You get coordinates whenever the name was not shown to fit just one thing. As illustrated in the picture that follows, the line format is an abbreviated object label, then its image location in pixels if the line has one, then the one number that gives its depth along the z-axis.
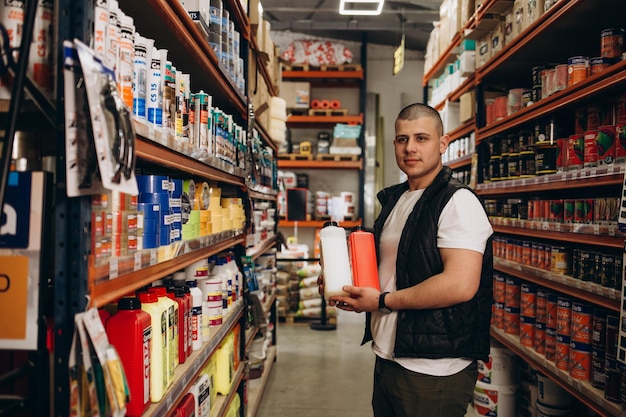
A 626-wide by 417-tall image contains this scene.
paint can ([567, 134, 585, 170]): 2.68
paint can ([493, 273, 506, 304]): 3.77
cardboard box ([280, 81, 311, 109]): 8.43
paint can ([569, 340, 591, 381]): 2.59
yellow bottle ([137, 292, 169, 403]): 1.68
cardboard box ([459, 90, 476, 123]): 4.45
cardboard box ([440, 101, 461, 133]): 5.23
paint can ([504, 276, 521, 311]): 3.64
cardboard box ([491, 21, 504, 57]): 3.78
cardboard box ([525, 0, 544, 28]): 3.03
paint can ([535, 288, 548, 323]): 3.16
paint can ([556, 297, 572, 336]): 2.80
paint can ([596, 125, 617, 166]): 2.41
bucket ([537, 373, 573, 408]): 3.15
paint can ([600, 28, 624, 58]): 2.51
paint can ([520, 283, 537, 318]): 3.33
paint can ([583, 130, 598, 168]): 2.55
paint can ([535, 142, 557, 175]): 3.10
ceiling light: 5.70
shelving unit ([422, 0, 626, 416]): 2.43
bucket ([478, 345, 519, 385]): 3.65
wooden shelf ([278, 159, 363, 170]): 8.30
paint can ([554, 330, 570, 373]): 2.81
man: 1.99
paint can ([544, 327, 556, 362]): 2.98
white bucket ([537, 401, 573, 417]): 3.15
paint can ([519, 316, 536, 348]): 3.31
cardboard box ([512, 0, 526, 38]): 3.31
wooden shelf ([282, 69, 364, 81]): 8.52
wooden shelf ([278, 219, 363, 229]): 8.20
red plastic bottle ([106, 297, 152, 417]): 1.50
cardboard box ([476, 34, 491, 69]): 4.03
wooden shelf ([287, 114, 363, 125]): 8.44
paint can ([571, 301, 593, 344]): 2.62
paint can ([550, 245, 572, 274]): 2.95
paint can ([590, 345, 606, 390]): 2.47
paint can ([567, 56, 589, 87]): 2.68
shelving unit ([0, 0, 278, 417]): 1.11
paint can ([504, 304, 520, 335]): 3.64
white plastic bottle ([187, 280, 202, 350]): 2.22
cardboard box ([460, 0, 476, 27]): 4.36
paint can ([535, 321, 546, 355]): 3.16
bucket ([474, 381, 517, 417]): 3.64
